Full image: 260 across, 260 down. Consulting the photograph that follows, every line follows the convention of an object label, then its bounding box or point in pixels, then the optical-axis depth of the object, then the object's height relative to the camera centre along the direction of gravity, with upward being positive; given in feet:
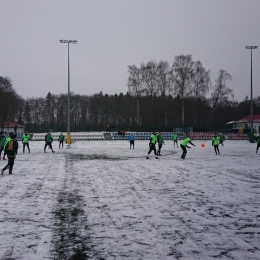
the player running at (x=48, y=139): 89.35 -3.19
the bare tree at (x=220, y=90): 219.20 +21.76
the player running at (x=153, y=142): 73.17 -3.33
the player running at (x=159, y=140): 81.00 -3.25
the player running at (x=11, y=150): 47.06 -3.10
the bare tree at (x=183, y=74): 202.08 +29.42
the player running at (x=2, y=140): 71.92 -2.84
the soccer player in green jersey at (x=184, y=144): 69.84 -3.61
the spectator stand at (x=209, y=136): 184.44 -5.39
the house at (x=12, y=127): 291.38 -0.47
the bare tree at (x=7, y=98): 225.56 +18.70
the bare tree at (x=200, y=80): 204.33 +26.08
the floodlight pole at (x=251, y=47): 155.22 +34.10
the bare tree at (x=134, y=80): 214.69 +27.70
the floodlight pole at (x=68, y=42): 146.41 +35.14
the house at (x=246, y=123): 267.18 +2.01
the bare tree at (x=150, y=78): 213.66 +28.86
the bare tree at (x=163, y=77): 211.61 +29.19
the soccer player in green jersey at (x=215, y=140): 84.53 -3.59
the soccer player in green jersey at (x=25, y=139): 90.63 -3.21
